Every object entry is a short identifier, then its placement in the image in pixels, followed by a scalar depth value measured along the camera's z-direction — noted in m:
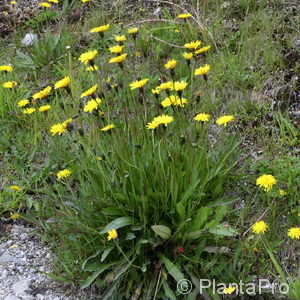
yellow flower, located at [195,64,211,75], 2.49
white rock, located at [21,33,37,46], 4.39
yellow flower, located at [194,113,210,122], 2.51
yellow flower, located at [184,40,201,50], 2.64
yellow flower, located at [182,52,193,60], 2.61
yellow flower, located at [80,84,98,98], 2.48
